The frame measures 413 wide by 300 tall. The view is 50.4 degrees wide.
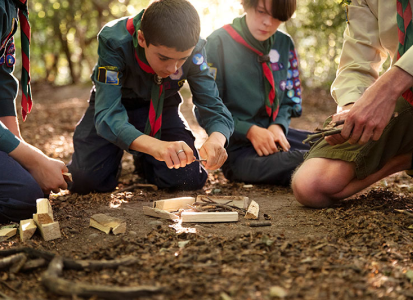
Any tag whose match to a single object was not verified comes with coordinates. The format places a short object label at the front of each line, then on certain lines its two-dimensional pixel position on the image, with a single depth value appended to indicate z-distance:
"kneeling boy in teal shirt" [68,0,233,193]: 2.57
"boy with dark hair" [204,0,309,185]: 3.38
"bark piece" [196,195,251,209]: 2.64
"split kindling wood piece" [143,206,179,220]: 2.42
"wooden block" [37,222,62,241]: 2.09
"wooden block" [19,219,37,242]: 2.08
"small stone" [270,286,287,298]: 1.44
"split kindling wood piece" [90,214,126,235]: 2.18
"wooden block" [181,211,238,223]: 2.36
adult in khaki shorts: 2.49
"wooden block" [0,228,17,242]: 2.11
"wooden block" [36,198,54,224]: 2.13
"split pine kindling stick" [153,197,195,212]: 2.61
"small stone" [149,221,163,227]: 2.33
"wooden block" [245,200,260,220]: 2.43
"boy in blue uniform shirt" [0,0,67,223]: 2.42
